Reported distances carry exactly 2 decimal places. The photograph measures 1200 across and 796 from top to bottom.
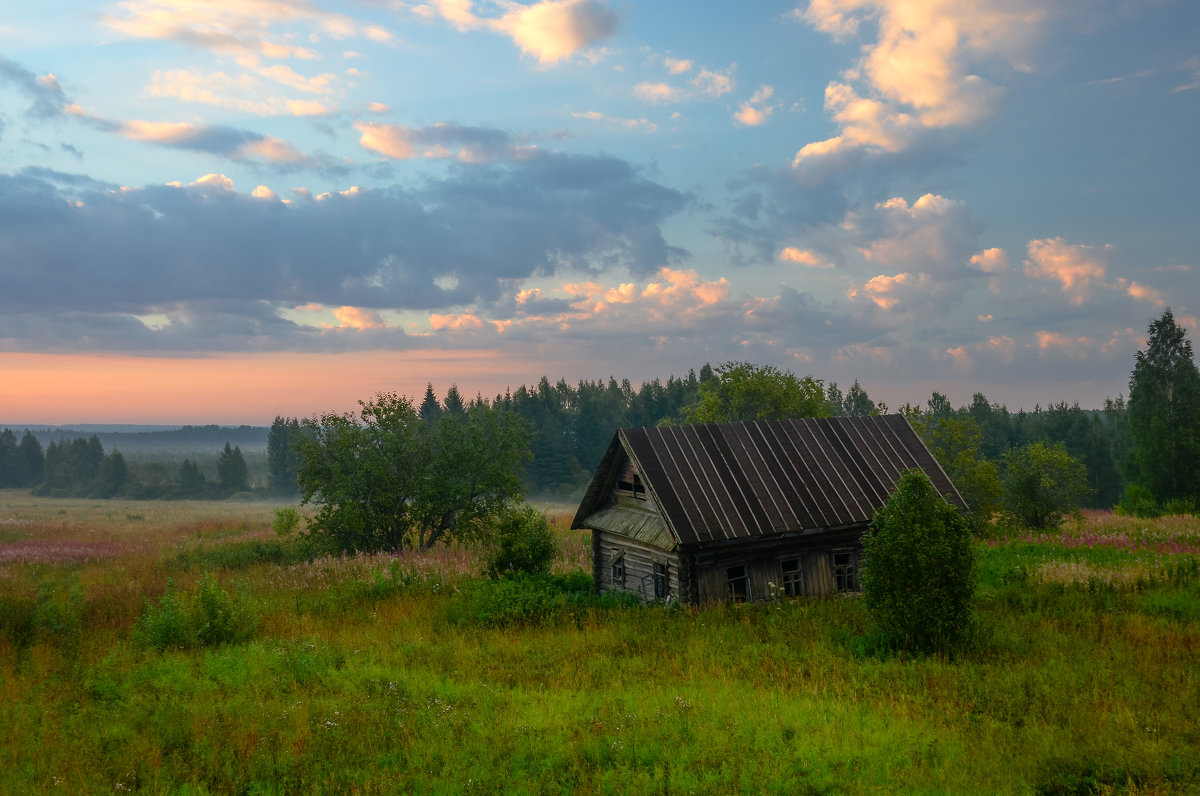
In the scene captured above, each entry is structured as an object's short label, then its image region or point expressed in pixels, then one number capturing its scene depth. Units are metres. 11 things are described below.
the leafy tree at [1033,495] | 32.22
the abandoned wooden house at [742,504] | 19.36
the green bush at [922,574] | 14.19
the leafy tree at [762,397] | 38.00
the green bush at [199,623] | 16.08
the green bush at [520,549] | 23.70
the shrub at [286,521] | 31.27
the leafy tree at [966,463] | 33.84
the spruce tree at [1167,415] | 46.44
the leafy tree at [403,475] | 30.89
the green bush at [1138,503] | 43.69
